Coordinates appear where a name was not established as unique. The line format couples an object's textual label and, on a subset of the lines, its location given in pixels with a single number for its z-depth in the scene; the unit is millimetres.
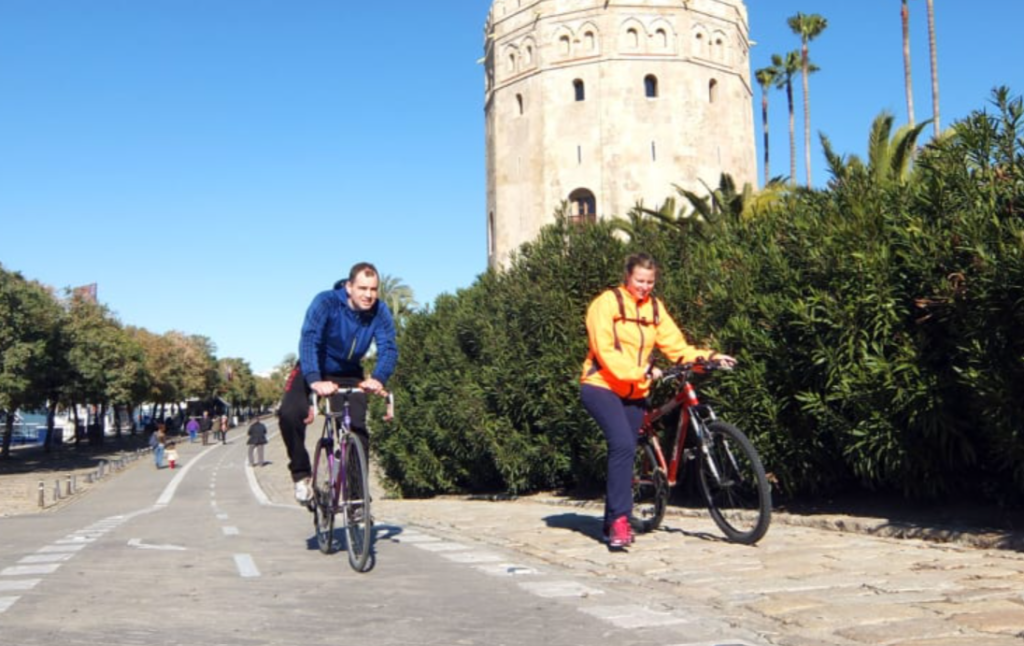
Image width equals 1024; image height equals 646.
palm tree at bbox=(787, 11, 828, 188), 58000
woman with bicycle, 7098
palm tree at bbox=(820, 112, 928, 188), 21703
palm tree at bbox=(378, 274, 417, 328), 96550
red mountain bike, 7164
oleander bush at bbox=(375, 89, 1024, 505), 6879
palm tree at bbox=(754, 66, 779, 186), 63188
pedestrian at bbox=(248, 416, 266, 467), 46375
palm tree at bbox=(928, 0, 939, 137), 42250
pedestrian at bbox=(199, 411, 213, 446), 82375
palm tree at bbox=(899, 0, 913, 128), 44959
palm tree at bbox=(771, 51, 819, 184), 61750
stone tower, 47594
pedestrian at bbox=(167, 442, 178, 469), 49116
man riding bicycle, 7004
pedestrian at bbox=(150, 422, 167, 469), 49584
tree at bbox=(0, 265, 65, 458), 44469
